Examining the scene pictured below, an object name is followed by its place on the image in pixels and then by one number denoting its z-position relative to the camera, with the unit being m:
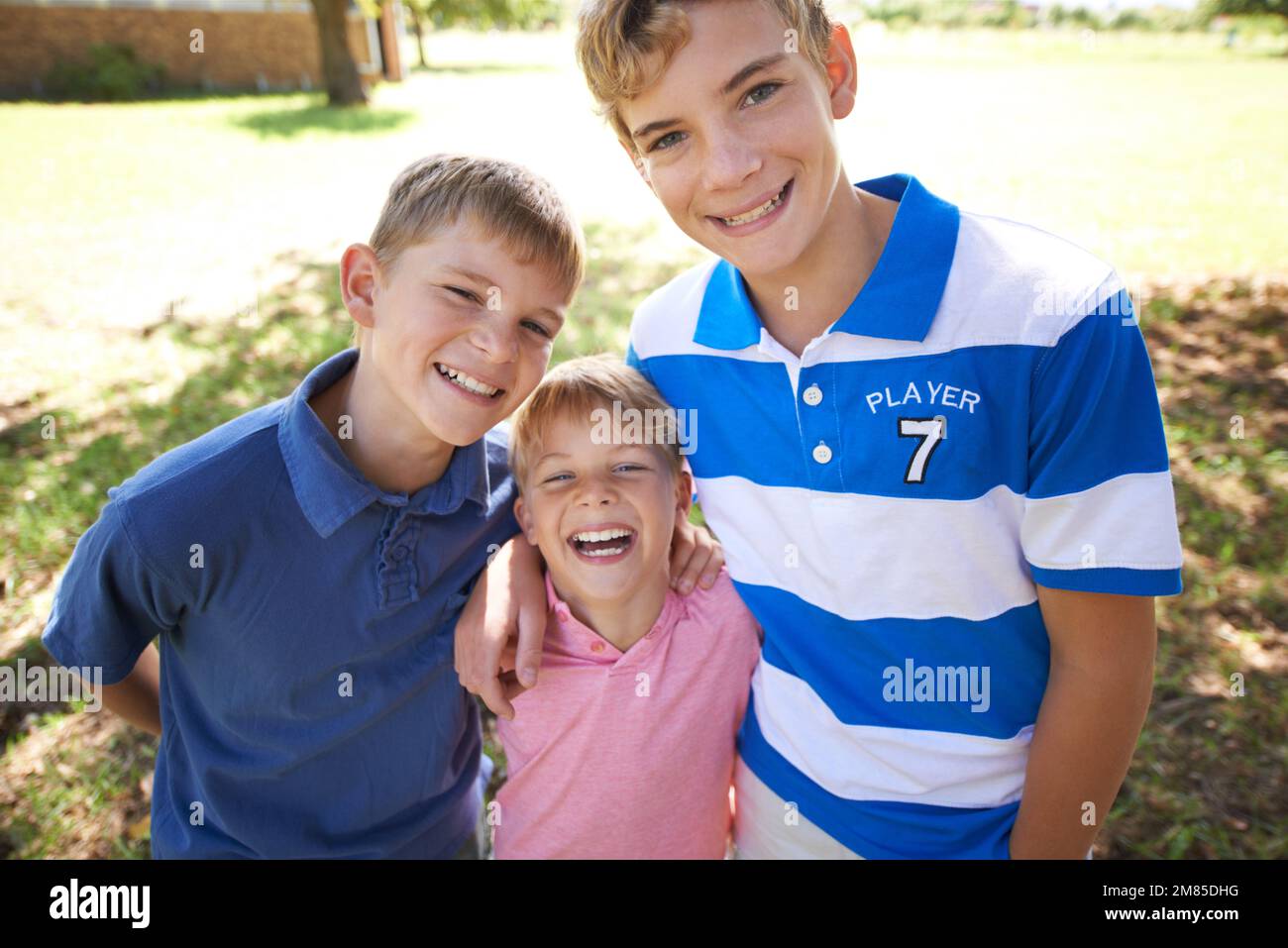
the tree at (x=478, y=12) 26.14
